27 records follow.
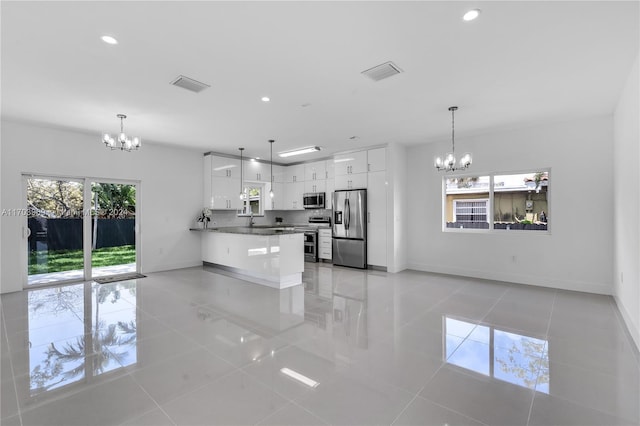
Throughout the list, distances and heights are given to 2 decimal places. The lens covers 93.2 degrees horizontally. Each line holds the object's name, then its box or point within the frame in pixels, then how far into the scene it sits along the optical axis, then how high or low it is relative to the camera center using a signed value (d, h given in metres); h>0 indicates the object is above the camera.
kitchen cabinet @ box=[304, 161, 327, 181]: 8.30 +1.25
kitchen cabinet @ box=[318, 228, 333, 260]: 7.83 -0.75
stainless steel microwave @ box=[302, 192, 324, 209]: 8.21 +0.43
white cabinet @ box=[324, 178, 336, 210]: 8.14 +0.61
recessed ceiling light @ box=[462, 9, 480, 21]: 2.29 +1.54
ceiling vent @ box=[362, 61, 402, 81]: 3.13 +1.54
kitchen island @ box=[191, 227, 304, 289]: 5.35 -0.74
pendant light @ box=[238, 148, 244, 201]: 7.83 +1.04
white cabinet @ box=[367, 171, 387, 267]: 6.70 -0.09
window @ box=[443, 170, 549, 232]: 5.53 +0.26
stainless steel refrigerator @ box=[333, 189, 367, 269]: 6.96 -0.30
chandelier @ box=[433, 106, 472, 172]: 4.52 +0.83
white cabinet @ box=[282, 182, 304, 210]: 8.83 +0.62
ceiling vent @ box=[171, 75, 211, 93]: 3.39 +1.54
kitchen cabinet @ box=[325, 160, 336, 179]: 8.09 +1.26
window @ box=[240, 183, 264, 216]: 8.50 +0.46
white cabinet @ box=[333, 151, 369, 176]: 7.03 +1.25
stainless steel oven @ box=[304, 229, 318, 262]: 8.13 -0.81
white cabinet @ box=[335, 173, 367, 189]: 7.05 +0.82
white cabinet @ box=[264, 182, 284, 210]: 8.86 +0.52
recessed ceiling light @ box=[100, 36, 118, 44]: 2.60 +1.54
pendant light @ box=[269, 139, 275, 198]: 6.27 +1.55
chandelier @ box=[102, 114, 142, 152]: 4.46 +1.15
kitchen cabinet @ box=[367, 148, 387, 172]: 6.68 +1.25
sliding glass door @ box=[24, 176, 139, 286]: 5.46 -0.23
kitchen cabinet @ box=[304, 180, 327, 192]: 8.30 +0.84
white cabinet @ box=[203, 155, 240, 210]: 7.40 +0.84
